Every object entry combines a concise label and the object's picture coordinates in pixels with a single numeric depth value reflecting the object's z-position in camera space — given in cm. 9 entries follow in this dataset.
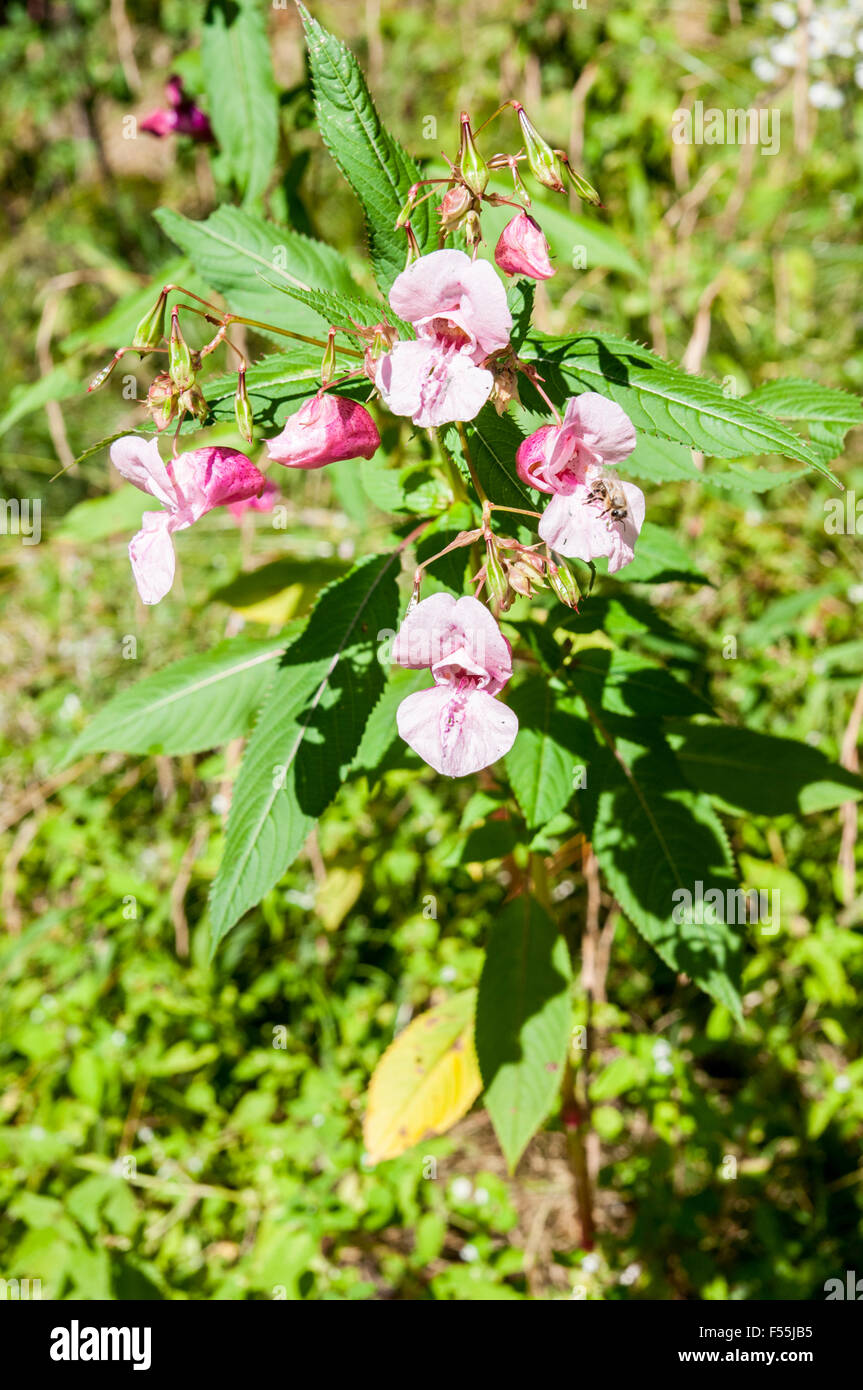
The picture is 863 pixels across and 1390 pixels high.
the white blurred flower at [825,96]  126
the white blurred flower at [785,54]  124
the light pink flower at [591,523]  47
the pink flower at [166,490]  48
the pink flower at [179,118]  69
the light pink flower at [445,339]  46
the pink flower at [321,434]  48
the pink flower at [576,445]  46
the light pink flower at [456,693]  48
